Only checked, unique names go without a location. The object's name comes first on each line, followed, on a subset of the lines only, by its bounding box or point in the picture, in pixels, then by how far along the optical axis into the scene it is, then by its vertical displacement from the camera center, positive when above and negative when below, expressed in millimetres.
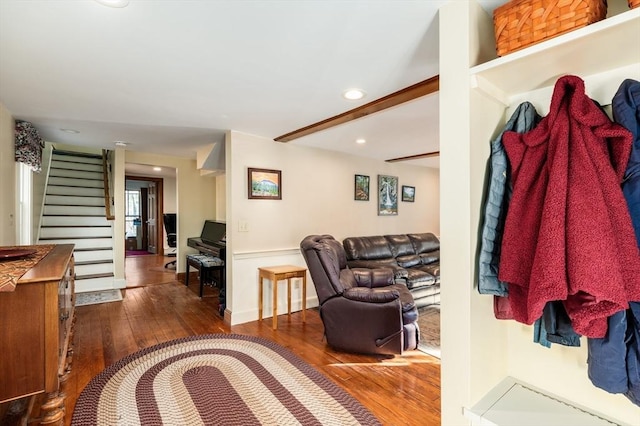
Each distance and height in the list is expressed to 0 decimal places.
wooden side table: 3275 -691
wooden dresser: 1224 -492
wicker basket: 902 +612
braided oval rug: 1792 -1185
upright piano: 4552 -411
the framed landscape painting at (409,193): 5508 +380
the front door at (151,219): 9016 -98
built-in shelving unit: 1064 -72
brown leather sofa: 3943 -658
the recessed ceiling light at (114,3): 1271 +899
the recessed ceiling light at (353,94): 2266 +916
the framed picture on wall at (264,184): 3520 +368
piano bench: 4371 -706
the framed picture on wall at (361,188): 4684 +406
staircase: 4652 +5
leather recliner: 2506 -825
